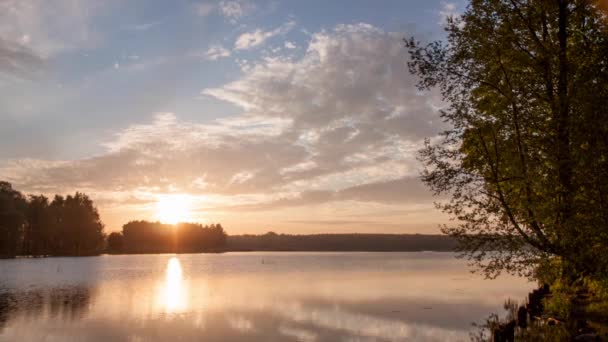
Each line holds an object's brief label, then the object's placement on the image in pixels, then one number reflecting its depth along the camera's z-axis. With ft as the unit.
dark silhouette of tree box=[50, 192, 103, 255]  630.33
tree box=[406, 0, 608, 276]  63.87
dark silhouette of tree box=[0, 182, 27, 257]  501.97
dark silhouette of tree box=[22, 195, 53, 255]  595.06
